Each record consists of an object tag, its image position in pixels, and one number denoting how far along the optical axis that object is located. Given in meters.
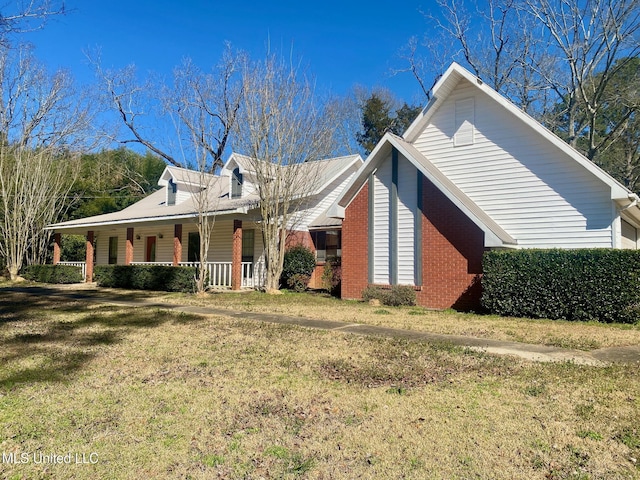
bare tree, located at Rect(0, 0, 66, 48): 9.05
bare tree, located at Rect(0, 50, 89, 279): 26.12
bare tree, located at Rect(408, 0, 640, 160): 20.12
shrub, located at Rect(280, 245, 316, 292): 19.98
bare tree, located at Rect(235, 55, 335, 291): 18.25
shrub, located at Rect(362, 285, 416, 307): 14.58
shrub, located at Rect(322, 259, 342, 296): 19.17
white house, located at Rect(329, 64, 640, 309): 12.73
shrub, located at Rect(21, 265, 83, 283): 24.92
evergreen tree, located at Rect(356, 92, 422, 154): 38.56
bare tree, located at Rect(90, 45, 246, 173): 17.77
